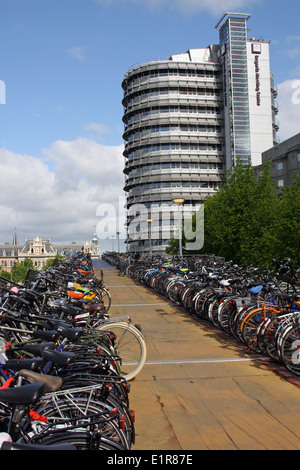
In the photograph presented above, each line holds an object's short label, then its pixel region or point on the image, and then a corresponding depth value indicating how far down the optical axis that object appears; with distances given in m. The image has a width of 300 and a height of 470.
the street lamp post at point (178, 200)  17.48
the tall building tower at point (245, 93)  70.81
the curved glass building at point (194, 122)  71.25
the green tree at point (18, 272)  92.05
